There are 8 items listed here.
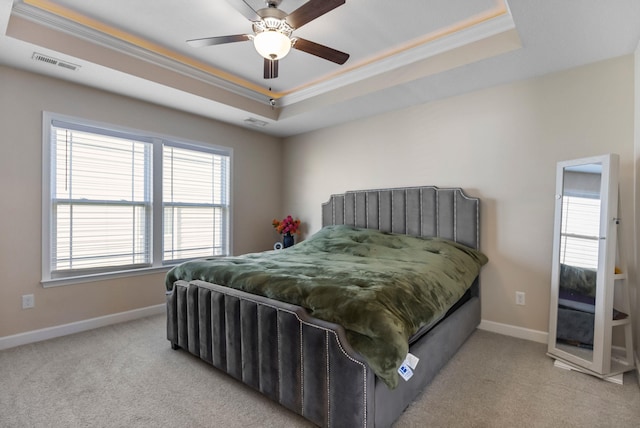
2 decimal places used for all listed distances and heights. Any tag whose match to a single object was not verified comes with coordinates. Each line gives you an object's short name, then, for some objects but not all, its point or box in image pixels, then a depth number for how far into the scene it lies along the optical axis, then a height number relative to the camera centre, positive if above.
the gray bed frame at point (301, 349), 1.50 -0.87
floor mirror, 2.14 -0.43
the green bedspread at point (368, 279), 1.48 -0.48
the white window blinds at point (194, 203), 3.73 +0.00
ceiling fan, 1.83 +1.13
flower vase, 4.44 -0.50
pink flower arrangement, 4.49 -0.30
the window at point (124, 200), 2.94 +0.01
